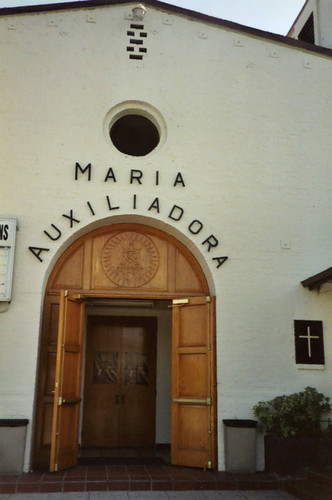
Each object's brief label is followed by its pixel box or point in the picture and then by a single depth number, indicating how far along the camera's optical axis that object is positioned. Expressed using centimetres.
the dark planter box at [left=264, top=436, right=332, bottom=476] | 783
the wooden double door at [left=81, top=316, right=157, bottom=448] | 1143
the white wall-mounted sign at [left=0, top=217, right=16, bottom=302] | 808
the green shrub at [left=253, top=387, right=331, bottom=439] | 796
